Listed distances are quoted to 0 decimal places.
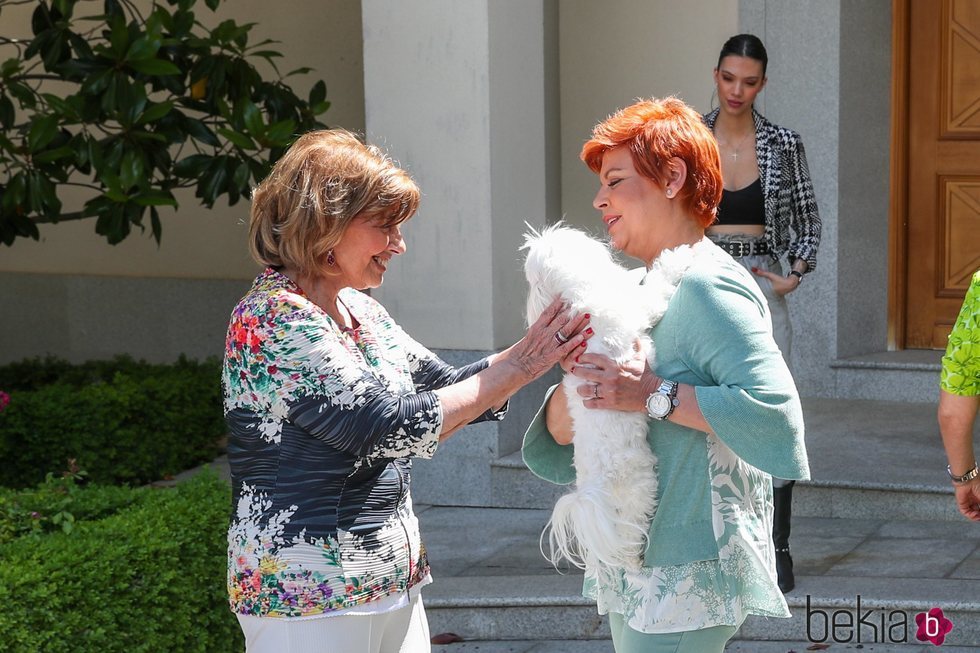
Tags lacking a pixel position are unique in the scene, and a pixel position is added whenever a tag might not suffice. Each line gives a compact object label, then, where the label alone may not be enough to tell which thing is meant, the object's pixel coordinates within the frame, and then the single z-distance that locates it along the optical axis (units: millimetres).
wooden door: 8398
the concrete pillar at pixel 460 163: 6797
